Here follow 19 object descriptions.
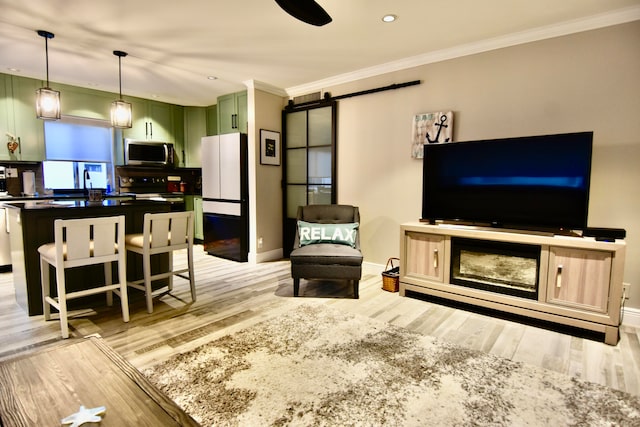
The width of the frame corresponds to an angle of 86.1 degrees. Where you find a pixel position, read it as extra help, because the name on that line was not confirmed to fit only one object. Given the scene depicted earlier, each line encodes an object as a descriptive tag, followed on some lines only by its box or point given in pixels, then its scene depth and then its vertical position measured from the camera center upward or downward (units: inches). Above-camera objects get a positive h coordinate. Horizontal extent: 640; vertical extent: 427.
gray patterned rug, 66.2 -45.2
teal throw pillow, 146.9 -22.6
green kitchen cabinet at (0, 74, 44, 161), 176.1 +31.3
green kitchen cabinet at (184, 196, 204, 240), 238.7 -20.3
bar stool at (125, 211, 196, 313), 116.0 -21.2
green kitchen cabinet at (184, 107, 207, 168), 247.6 +34.4
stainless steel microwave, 220.1 +17.3
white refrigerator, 191.6 -9.2
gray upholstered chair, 130.8 -26.8
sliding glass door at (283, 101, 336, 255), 184.2 +12.5
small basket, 140.9 -40.6
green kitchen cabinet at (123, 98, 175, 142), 223.6 +39.0
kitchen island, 111.8 -20.1
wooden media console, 97.3 -29.2
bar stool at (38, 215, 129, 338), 98.1 -22.0
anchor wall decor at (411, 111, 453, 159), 141.3 +22.4
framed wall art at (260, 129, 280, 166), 191.8 +18.8
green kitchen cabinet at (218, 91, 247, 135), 198.2 +40.0
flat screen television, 105.6 +0.6
